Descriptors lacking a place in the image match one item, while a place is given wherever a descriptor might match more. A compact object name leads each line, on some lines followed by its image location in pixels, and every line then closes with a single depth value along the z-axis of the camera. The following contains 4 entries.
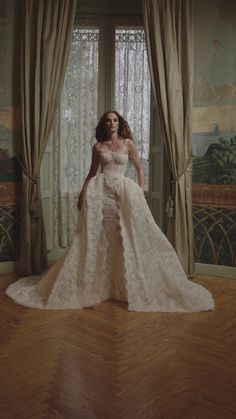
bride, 3.26
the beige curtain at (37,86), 4.02
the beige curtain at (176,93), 3.95
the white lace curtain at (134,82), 4.77
